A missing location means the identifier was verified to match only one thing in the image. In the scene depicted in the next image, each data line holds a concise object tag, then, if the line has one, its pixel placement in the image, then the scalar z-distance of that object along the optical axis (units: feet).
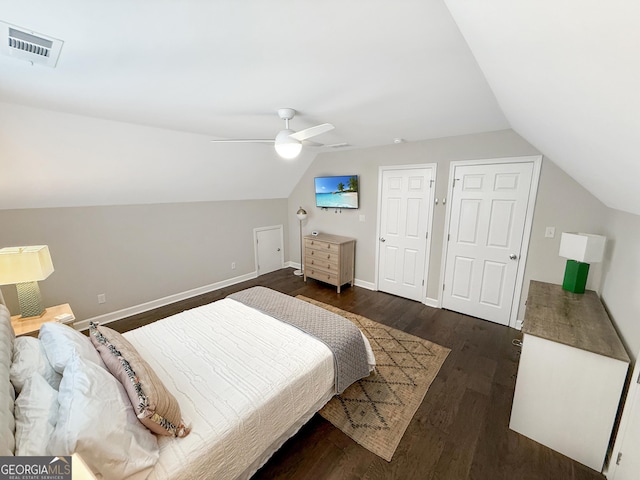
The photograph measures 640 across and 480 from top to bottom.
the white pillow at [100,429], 3.08
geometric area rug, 6.01
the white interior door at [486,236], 9.72
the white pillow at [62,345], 4.28
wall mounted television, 13.87
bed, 3.26
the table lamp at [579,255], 7.19
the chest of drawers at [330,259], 13.82
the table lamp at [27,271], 6.40
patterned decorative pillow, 3.79
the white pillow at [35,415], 2.99
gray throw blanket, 6.37
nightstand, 6.70
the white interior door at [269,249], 16.39
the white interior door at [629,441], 4.23
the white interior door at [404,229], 11.93
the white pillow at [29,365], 3.94
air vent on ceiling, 3.70
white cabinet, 5.00
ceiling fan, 7.17
